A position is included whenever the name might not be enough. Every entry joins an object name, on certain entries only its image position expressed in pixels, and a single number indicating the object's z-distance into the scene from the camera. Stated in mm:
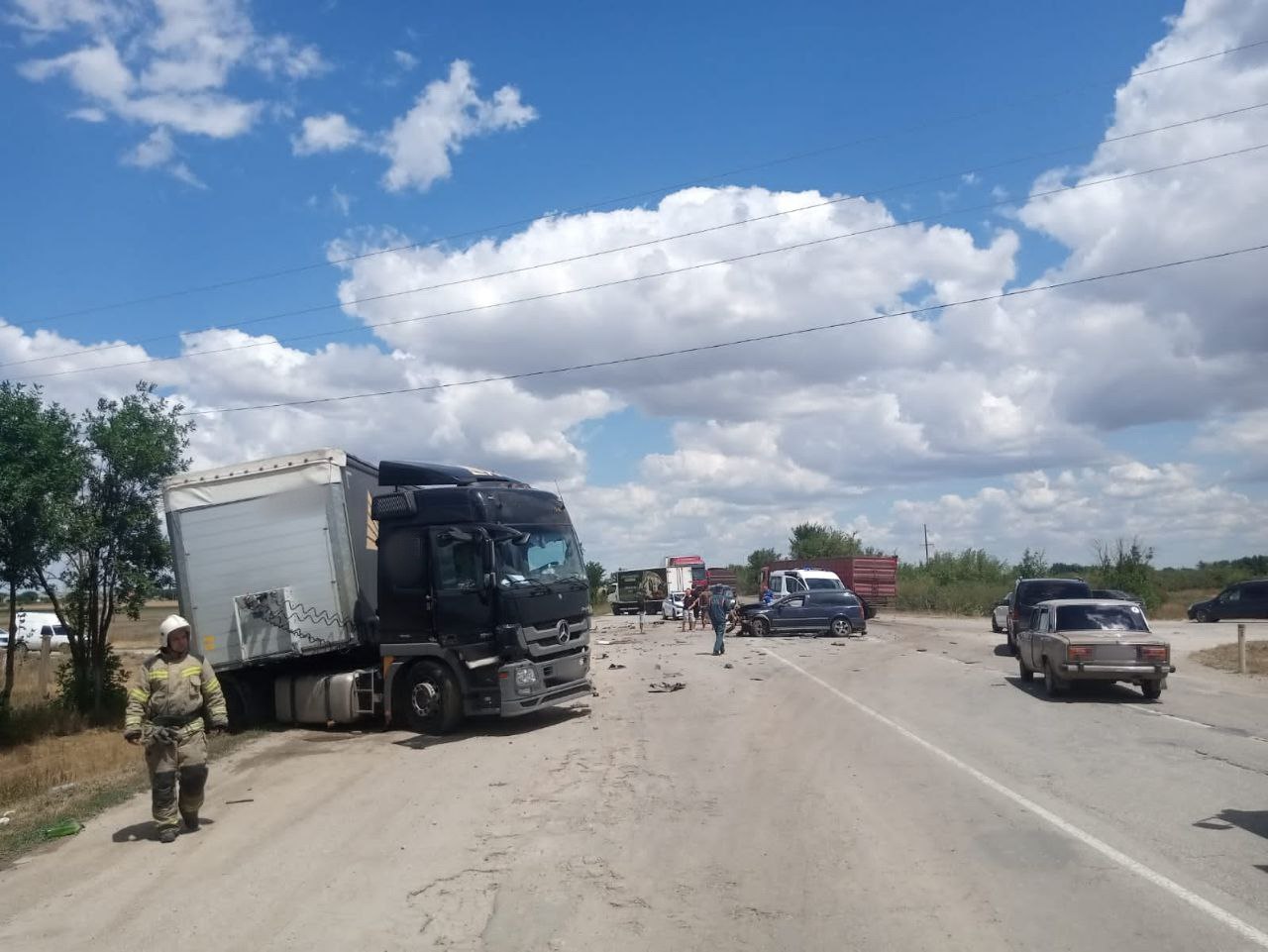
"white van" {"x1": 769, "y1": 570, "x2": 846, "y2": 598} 38188
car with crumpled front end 34625
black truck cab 13781
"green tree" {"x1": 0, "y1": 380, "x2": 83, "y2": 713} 17484
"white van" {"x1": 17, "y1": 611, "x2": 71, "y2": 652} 47719
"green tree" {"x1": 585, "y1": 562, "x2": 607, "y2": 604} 79875
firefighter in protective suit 8539
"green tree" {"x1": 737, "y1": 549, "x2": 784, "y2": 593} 125688
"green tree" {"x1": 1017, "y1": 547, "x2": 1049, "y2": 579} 66125
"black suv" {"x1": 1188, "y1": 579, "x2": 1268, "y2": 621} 41938
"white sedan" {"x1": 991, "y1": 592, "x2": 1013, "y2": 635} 35938
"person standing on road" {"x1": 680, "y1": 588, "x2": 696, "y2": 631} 42188
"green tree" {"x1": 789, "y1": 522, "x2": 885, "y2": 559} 96438
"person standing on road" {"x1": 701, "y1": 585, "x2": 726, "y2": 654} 27516
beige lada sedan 16188
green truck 57531
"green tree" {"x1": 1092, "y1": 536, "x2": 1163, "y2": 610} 50844
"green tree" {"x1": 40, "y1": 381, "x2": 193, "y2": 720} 19672
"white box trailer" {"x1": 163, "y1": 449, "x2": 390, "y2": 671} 14617
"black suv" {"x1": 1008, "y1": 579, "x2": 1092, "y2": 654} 27312
